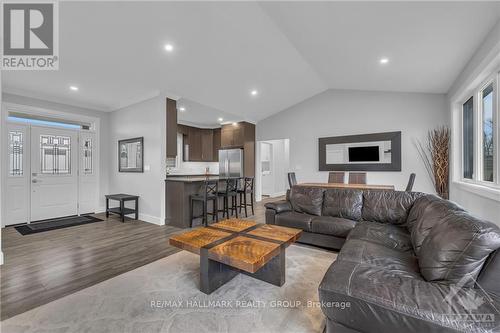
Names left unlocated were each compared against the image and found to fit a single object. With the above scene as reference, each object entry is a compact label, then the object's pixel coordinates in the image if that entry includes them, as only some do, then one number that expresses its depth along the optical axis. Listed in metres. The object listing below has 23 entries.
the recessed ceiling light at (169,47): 3.28
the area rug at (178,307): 1.68
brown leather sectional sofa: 1.13
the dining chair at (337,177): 5.41
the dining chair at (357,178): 5.25
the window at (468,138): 3.66
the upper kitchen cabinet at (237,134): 7.18
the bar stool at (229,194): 4.92
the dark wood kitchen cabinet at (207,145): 7.84
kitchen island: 4.40
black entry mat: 4.11
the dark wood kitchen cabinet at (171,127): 4.69
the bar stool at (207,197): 4.38
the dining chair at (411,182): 4.14
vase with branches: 4.47
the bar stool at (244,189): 5.29
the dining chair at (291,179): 5.13
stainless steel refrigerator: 7.16
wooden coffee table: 1.85
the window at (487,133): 2.89
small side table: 4.76
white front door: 4.74
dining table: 4.25
